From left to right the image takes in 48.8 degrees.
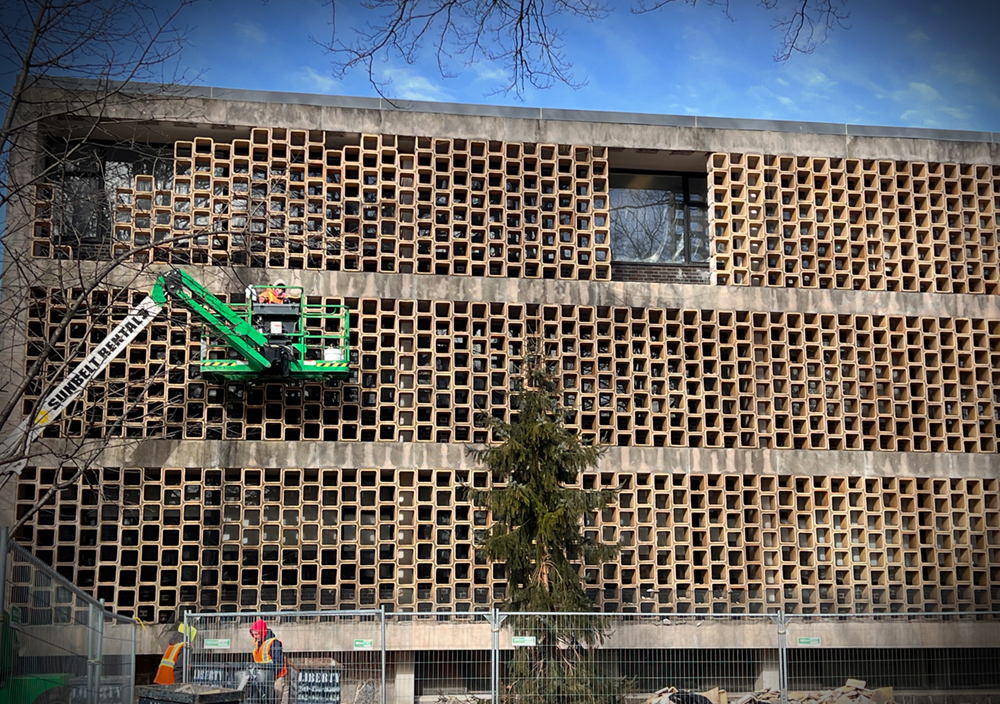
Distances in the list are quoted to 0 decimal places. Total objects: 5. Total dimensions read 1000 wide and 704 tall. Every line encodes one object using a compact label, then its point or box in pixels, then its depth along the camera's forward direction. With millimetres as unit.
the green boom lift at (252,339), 20859
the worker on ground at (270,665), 15328
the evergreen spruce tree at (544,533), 15125
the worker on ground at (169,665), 18125
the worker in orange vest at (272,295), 22359
